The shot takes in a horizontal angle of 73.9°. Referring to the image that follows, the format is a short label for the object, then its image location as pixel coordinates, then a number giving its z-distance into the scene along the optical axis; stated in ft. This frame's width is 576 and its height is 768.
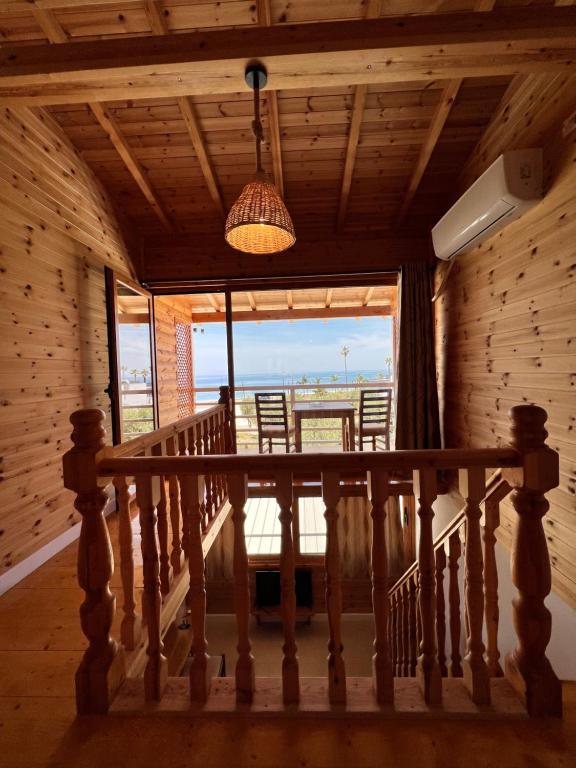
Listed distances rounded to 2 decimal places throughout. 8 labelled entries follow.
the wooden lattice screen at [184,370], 21.74
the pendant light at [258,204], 6.23
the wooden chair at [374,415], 14.43
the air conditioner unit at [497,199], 7.11
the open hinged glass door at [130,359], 10.66
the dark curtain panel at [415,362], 12.78
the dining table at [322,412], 13.08
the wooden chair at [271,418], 14.52
